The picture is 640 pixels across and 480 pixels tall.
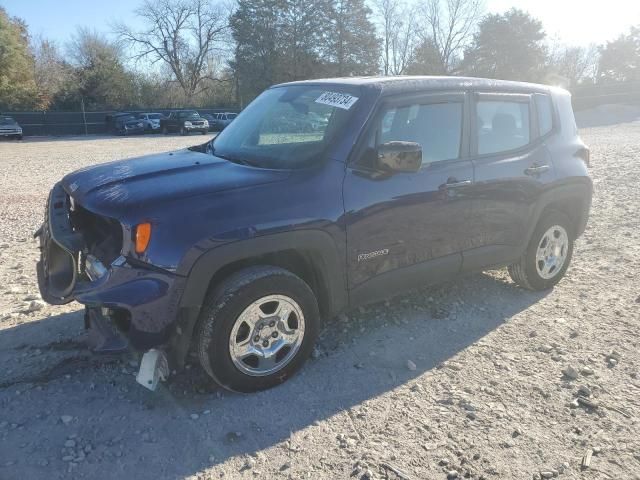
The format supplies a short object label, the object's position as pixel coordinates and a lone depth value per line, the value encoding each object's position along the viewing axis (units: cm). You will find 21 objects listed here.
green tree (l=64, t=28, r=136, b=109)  4397
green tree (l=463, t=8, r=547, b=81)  4838
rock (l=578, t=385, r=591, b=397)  324
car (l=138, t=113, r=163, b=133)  3484
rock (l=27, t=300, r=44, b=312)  426
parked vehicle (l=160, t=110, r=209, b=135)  3353
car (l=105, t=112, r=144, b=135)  3456
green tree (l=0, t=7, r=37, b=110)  3750
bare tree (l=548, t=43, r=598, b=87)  5906
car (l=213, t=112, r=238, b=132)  3656
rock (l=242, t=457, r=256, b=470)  265
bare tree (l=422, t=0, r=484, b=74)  5994
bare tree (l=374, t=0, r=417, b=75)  5950
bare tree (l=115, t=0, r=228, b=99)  5950
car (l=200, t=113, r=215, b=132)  3656
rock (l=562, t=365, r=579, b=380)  343
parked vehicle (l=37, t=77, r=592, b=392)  282
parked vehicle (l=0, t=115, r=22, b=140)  3005
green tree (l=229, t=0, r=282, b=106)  4725
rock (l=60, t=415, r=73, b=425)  294
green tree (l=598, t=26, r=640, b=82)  5375
